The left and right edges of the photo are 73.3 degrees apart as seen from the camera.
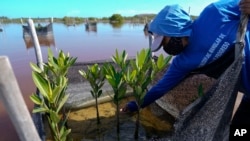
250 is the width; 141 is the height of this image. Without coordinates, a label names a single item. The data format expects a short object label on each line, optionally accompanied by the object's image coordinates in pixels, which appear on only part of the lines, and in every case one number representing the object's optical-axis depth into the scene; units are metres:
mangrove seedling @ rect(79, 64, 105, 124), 1.75
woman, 1.03
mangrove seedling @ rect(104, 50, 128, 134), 1.56
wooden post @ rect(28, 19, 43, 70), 2.33
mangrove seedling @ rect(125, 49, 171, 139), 1.53
